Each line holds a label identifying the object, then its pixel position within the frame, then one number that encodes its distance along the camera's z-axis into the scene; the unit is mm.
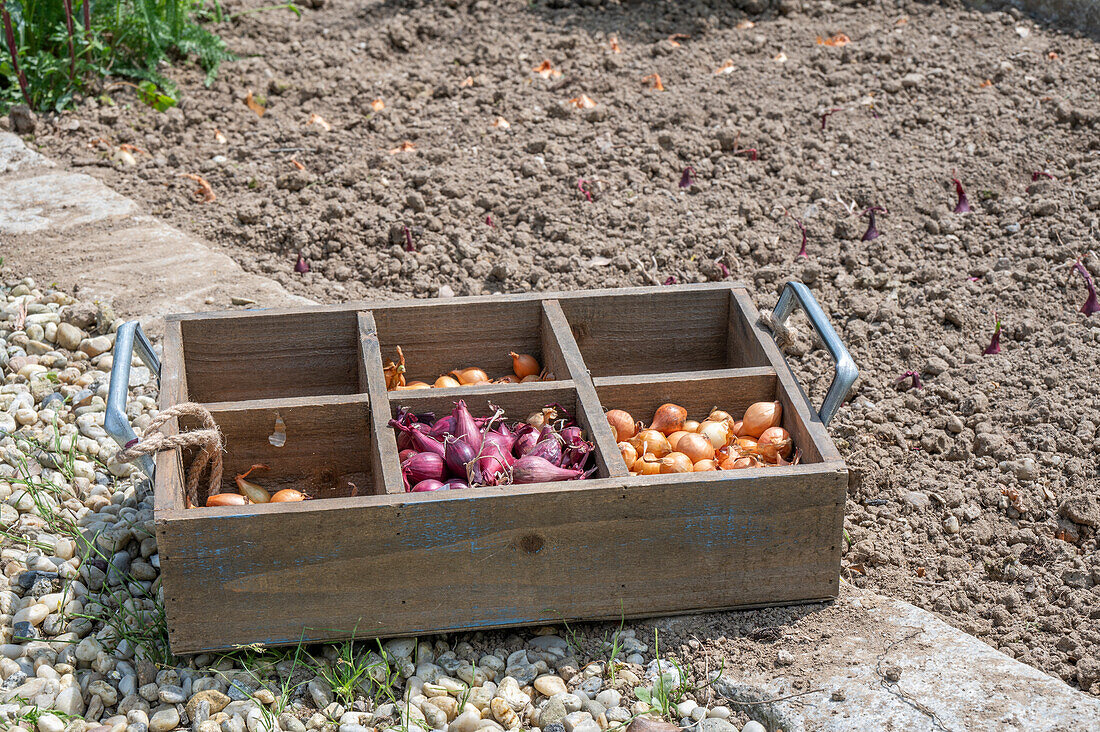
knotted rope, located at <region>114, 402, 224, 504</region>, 2498
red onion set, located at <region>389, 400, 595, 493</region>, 2604
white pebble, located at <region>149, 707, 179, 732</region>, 2498
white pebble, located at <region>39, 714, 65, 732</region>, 2457
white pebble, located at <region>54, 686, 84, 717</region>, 2537
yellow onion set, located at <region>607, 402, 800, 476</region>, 2748
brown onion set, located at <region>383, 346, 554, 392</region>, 3168
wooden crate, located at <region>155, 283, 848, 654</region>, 2430
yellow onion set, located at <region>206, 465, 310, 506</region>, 2705
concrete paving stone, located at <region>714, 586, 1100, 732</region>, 2389
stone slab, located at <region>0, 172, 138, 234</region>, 4711
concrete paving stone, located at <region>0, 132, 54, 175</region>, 5102
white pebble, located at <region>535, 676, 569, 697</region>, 2566
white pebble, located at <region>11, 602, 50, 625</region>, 2781
